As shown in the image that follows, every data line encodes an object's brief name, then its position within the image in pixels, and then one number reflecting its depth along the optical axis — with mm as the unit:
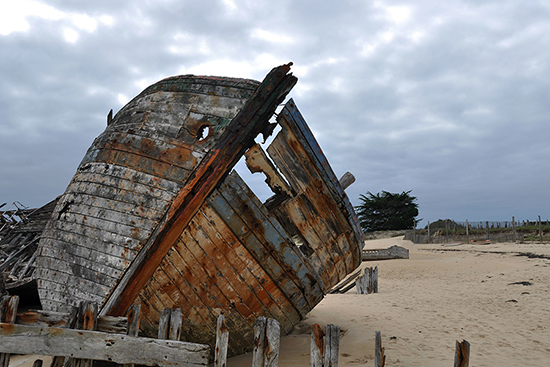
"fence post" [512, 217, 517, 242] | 27817
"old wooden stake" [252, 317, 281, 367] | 3193
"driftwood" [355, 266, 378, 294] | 11033
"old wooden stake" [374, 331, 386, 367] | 3398
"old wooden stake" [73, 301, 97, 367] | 3176
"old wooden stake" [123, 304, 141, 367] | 3266
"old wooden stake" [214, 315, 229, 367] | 3297
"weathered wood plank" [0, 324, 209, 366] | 3088
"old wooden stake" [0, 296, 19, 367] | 3254
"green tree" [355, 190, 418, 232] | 42656
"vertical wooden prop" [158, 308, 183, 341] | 3322
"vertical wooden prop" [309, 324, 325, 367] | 3186
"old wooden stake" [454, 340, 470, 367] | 3109
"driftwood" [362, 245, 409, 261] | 21125
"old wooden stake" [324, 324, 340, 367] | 3188
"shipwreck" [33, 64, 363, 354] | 3639
